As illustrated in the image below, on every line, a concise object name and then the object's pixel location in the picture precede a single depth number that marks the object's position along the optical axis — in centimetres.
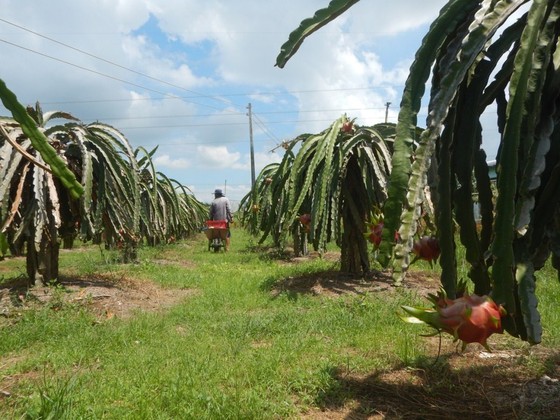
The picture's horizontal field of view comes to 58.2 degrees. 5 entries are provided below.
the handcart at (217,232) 1194
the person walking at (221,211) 1205
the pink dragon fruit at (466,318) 142
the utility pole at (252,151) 3244
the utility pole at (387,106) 3347
